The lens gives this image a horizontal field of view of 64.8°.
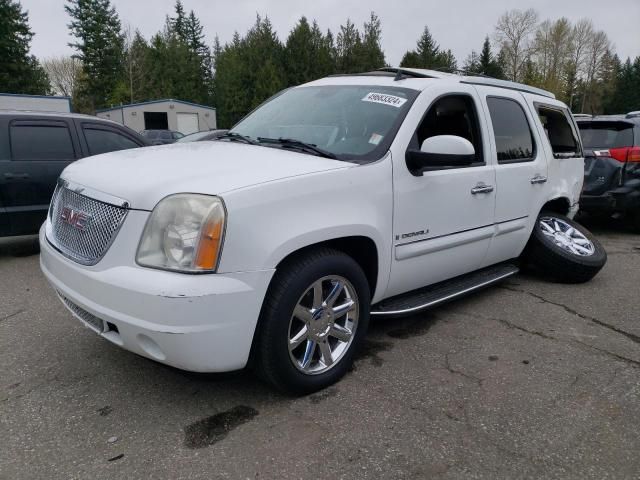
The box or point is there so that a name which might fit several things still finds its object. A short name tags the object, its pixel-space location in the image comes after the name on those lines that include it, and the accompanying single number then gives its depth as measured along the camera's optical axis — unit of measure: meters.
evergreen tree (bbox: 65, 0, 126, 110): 50.94
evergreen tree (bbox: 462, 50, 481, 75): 63.61
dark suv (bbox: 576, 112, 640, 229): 6.79
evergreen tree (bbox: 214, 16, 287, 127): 50.34
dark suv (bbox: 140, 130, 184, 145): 24.54
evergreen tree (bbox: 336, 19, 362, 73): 55.31
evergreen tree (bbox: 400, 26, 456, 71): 60.38
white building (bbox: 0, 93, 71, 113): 23.31
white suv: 2.31
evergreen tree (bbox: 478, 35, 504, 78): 60.55
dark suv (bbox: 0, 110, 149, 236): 5.55
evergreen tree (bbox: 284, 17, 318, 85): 52.50
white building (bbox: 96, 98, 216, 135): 38.72
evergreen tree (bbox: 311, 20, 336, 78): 52.16
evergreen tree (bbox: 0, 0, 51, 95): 40.12
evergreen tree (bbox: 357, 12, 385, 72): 55.72
